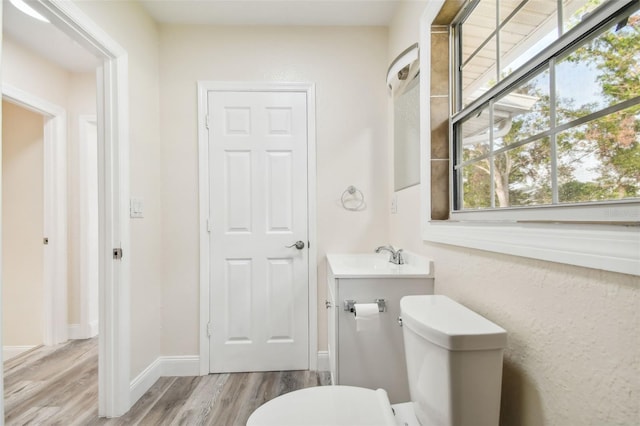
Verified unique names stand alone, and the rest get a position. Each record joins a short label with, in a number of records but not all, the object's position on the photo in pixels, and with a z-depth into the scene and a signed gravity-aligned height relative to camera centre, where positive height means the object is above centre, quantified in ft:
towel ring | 6.94 +0.31
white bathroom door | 6.75 -0.42
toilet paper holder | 4.53 -1.46
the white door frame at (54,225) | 8.29 -0.32
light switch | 5.67 +0.12
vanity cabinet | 4.54 -1.99
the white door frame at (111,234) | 5.22 -0.37
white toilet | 2.52 -1.62
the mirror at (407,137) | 5.33 +1.53
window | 2.12 +0.96
